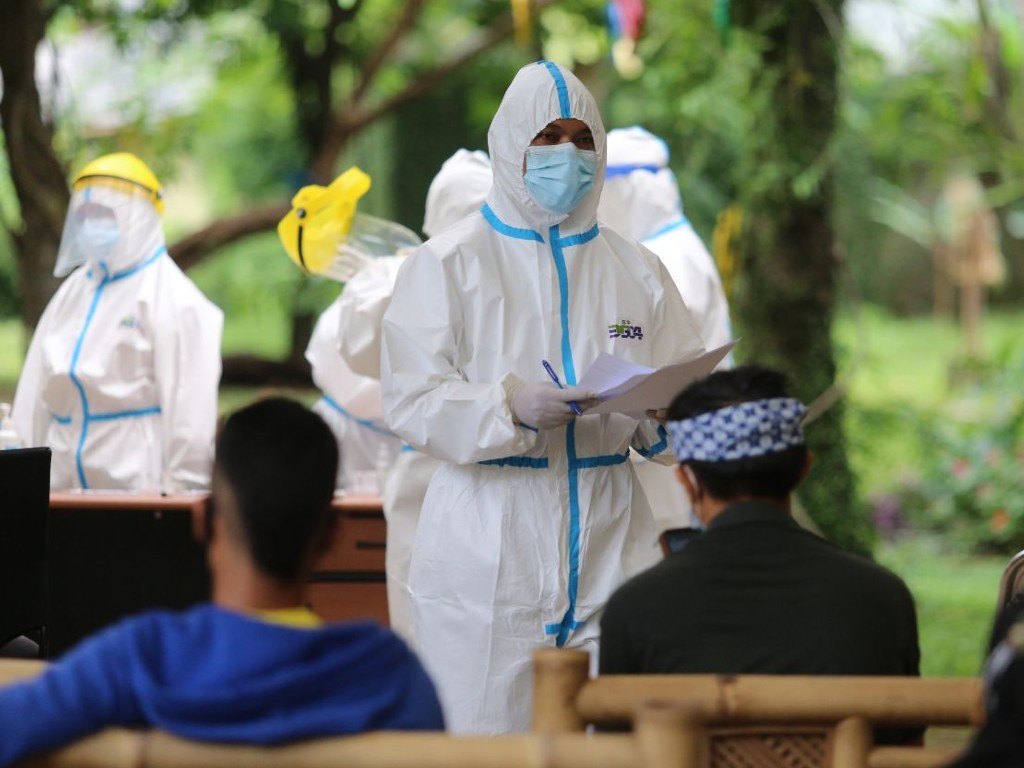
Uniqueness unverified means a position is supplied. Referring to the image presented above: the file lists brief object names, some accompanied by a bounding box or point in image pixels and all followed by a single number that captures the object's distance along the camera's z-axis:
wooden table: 9.76
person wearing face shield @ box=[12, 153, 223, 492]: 10.65
